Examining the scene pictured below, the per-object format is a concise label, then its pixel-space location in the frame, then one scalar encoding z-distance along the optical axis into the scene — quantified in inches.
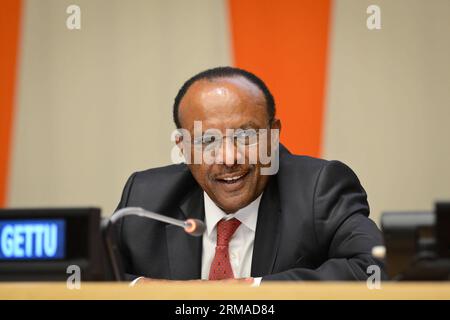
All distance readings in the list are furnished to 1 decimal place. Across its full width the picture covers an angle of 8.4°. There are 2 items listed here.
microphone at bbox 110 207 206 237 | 185.5
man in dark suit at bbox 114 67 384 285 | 198.7
